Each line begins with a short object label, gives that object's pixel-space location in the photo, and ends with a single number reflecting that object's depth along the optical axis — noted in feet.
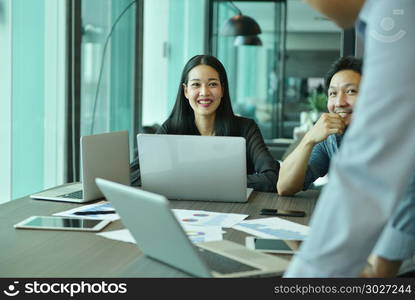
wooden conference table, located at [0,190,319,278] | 5.30
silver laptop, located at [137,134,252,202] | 8.52
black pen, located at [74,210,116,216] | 7.79
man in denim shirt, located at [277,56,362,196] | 9.20
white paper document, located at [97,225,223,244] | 6.42
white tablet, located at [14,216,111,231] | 6.94
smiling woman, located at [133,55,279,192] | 11.34
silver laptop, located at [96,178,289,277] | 4.49
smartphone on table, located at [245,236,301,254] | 5.86
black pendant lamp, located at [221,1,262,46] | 25.80
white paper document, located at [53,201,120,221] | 7.55
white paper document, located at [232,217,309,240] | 6.66
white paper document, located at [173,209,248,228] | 7.25
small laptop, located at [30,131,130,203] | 8.43
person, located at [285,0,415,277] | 3.30
